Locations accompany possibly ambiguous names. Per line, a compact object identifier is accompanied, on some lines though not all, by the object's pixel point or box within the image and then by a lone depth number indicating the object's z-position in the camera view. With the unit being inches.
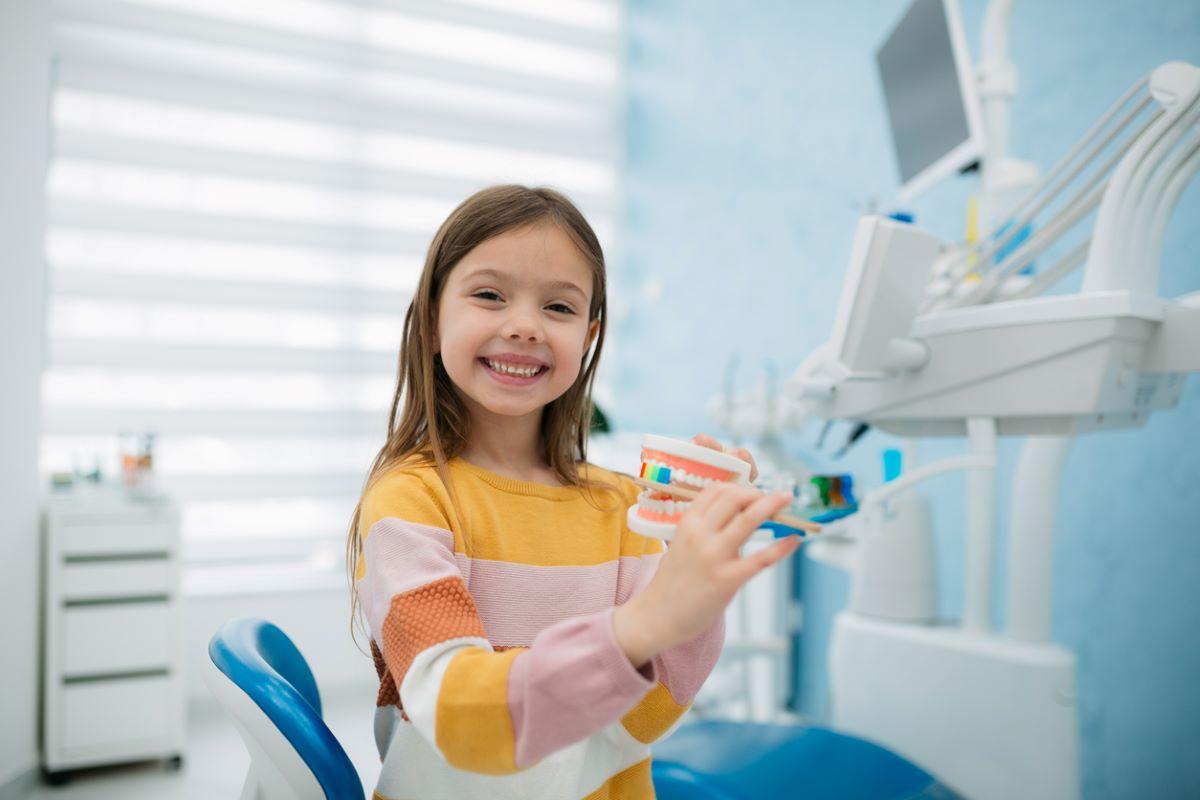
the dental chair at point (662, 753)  28.6
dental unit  41.4
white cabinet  89.6
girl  23.2
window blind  124.0
